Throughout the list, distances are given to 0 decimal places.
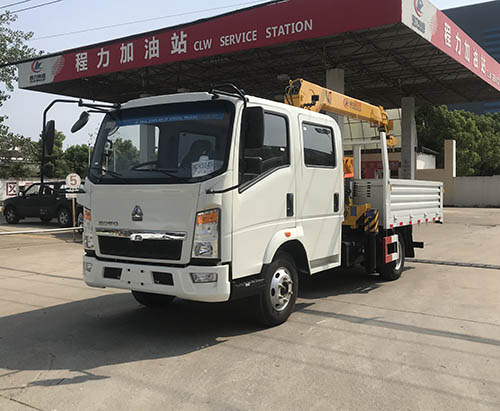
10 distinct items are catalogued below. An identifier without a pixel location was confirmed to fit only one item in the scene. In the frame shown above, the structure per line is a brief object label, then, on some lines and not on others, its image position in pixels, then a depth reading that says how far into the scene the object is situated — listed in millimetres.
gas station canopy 14492
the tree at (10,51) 30266
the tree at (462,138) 44188
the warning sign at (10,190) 22202
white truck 4781
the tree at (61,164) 56691
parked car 17781
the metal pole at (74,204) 15808
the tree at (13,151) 32688
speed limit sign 15961
